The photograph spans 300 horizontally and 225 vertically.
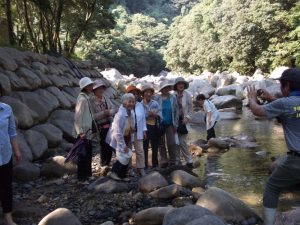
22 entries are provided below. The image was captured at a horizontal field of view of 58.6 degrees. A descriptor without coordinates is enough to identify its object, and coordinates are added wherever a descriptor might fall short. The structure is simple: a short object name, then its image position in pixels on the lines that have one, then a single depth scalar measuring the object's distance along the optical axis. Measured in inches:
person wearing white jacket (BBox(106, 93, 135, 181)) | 165.6
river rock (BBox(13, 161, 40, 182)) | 174.3
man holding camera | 101.5
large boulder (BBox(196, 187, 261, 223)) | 131.8
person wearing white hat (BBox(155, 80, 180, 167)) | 194.3
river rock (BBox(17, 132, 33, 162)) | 195.1
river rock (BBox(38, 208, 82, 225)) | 114.5
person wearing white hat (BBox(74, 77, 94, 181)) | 166.1
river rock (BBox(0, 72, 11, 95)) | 223.4
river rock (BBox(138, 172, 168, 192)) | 158.7
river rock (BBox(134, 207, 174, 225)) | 124.6
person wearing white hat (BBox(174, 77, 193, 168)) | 197.1
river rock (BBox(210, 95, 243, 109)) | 573.8
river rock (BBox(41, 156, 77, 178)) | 185.2
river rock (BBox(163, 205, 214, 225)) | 99.8
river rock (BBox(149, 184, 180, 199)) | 151.4
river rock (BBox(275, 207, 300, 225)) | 108.6
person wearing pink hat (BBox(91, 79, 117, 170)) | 181.3
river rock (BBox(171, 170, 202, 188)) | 168.3
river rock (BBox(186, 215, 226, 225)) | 96.1
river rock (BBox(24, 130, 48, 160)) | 205.7
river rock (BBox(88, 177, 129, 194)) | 159.1
